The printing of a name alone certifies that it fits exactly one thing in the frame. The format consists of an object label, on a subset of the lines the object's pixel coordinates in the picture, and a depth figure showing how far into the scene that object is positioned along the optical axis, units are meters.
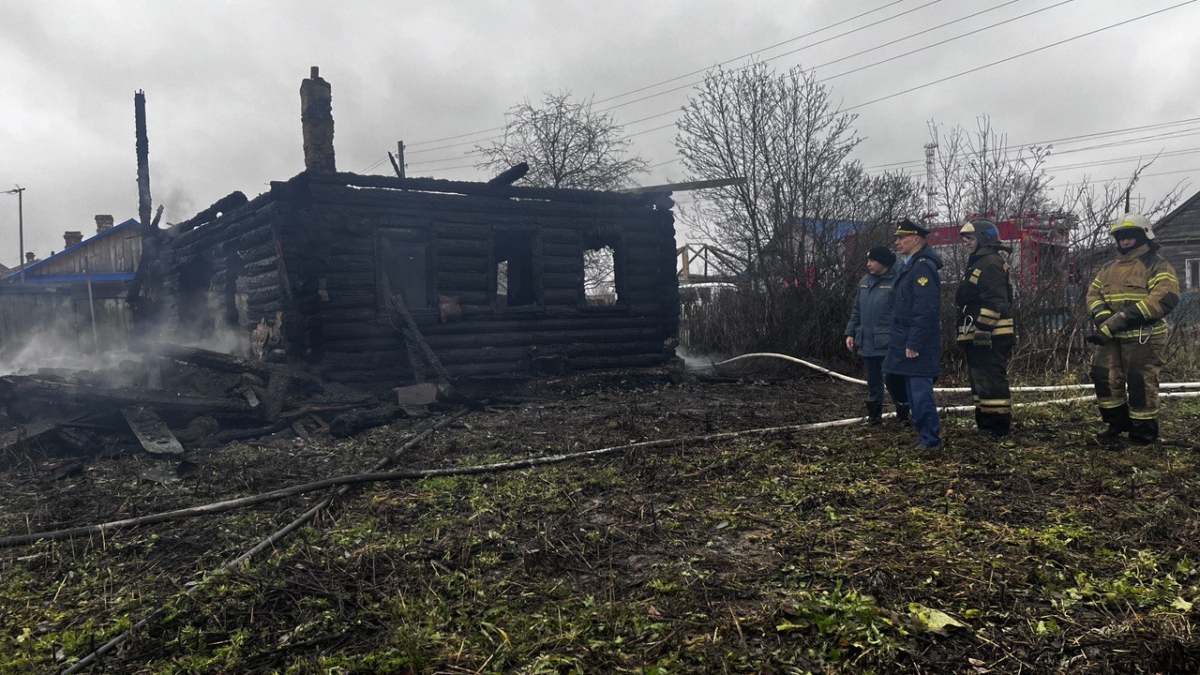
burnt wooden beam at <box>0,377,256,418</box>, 7.71
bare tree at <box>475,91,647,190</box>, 28.77
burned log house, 10.92
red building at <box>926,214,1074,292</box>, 10.92
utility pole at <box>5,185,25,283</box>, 44.19
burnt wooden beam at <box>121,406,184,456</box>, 6.89
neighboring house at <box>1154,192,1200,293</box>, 27.08
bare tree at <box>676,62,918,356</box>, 13.83
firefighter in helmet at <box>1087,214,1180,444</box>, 5.45
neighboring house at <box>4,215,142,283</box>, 37.84
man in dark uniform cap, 5.67
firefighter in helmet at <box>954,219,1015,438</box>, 5.82
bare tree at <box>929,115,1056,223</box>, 11.72
